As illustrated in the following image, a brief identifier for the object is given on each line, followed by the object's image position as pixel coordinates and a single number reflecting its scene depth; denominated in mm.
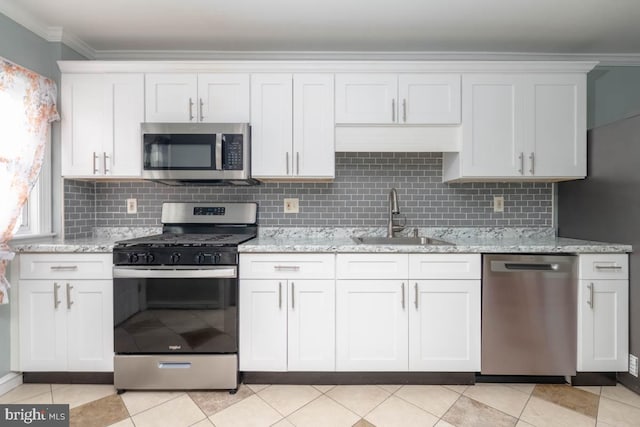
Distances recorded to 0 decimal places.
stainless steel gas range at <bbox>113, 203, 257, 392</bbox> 2066
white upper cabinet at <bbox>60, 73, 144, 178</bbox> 2398
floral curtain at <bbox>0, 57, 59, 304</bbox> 2006
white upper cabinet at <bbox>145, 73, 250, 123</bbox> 2391
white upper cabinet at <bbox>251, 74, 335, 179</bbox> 2383
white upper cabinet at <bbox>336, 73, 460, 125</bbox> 2379
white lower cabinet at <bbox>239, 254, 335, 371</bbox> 2141
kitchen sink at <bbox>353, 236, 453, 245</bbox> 2621
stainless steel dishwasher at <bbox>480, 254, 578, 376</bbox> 2107
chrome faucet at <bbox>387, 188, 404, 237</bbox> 2605
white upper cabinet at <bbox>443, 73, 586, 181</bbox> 2375
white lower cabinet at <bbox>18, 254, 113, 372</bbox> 2146
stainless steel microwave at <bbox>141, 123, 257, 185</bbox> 2309
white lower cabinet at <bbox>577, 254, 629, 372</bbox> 2115
